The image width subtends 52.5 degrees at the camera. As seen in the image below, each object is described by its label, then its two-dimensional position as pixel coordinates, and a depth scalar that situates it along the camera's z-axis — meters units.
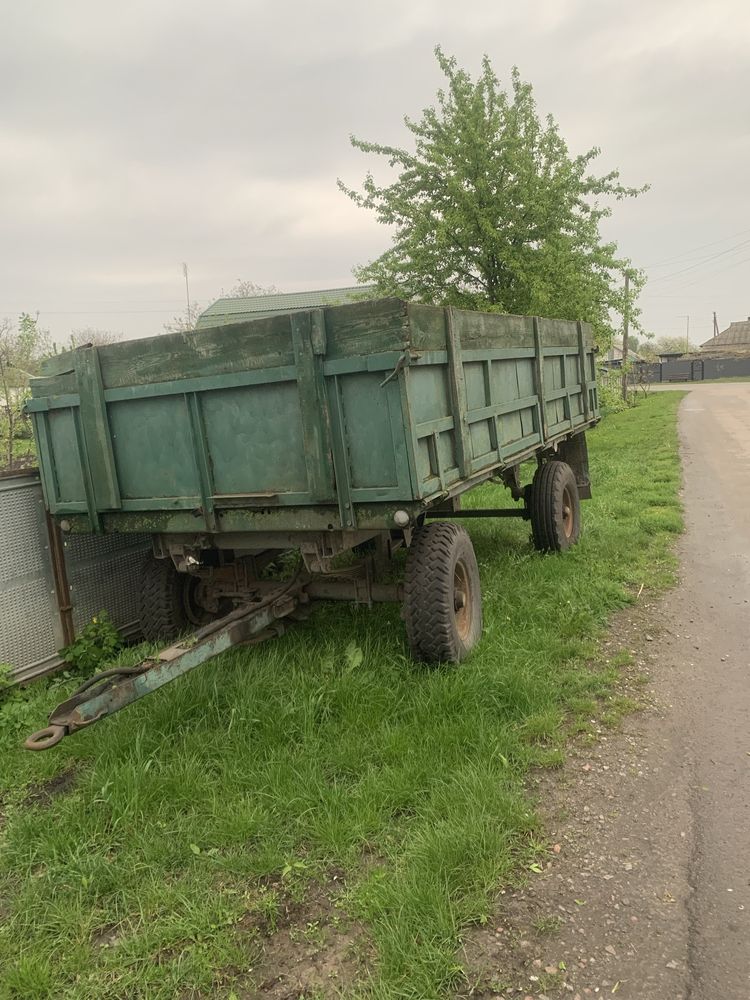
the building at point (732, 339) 77.06
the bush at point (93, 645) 5.09
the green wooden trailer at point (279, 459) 3.76
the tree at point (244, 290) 54.91
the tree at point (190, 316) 43.11
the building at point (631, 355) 41.93
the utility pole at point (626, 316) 15.09
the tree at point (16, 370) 7.90
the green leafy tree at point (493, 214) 13.45
